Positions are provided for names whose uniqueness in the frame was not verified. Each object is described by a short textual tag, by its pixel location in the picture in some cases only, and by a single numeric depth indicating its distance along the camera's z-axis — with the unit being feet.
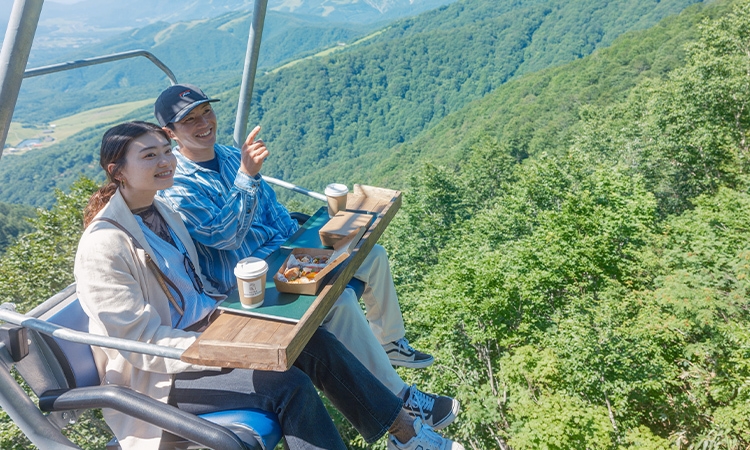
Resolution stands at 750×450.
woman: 6.41
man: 7.95
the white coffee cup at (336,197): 9.05
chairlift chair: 5.92
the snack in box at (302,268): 6.86
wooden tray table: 5.49
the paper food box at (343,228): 8.00
